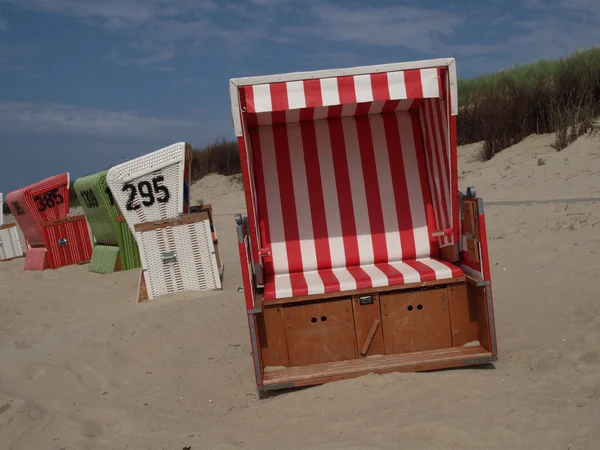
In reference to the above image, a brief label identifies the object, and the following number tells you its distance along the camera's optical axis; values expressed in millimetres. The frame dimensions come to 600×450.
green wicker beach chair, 10625
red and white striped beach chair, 4496
